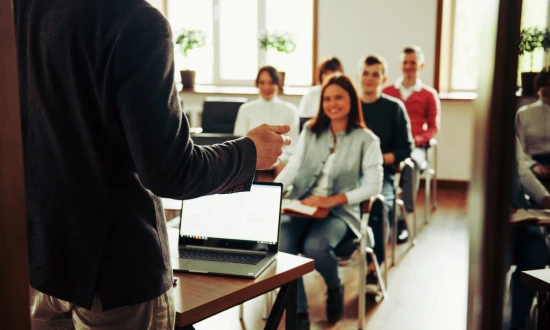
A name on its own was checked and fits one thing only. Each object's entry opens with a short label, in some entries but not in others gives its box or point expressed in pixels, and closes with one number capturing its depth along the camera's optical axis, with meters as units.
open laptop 1.97
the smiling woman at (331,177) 3.14
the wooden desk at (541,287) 1.78
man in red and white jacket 5.12
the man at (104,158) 0.98
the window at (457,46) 6.72
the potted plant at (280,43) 7.02
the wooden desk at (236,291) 1.56
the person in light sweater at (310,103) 5.75
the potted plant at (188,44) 7.17
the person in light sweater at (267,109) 5.02
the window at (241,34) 7.32
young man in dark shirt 4.15
